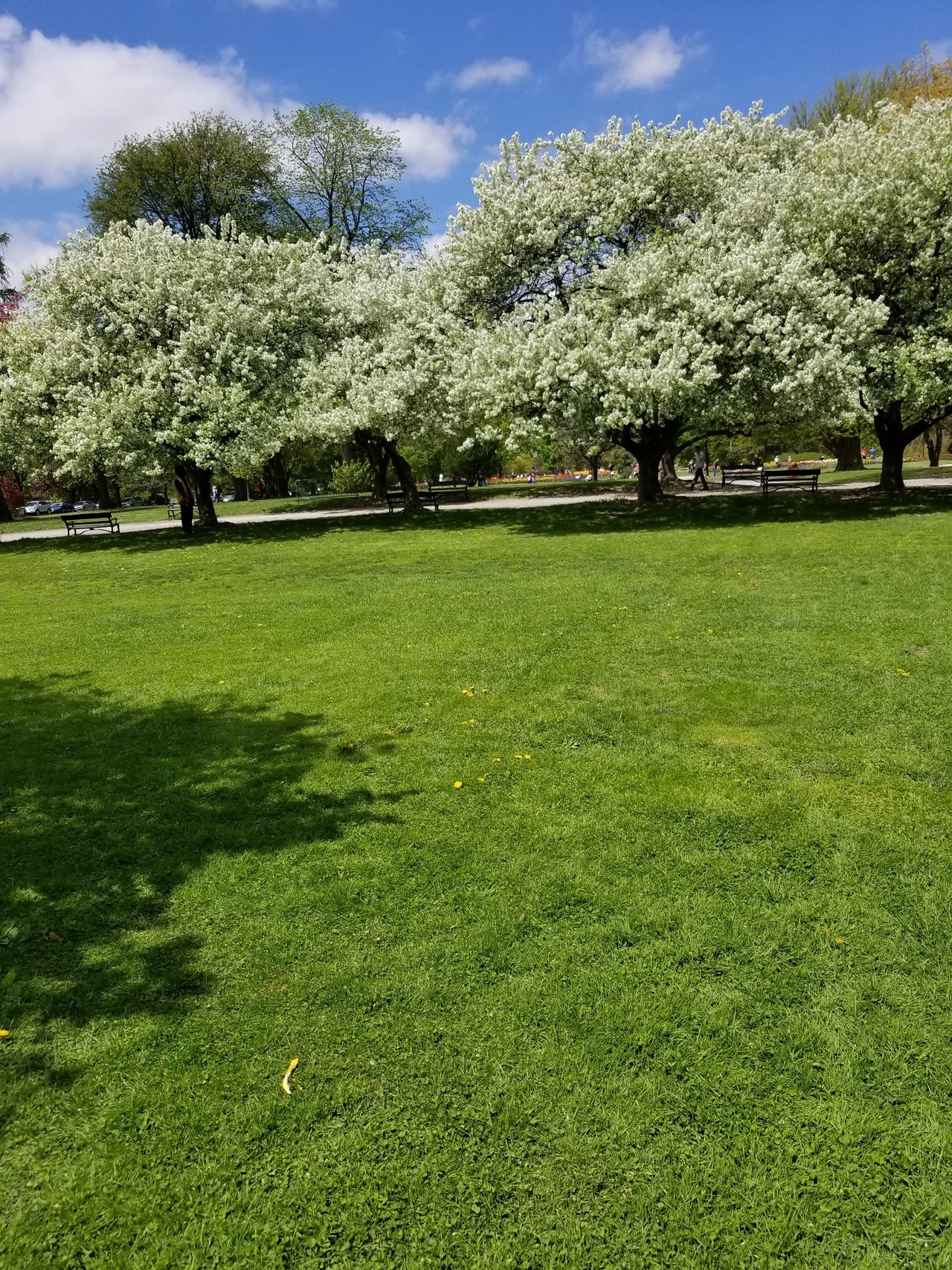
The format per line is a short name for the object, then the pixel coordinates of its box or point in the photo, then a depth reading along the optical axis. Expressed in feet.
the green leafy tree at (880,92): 120.67
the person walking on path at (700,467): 120.26
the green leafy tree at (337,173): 144.66
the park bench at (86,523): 88.12
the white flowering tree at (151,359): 70.74
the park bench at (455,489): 94.70
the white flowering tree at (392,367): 77.00
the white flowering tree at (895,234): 64.49
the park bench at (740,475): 90.02
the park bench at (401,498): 91.61
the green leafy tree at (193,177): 146.82
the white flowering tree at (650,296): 63.62
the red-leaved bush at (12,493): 199.00
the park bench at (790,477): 81.51
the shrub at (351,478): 148.46
